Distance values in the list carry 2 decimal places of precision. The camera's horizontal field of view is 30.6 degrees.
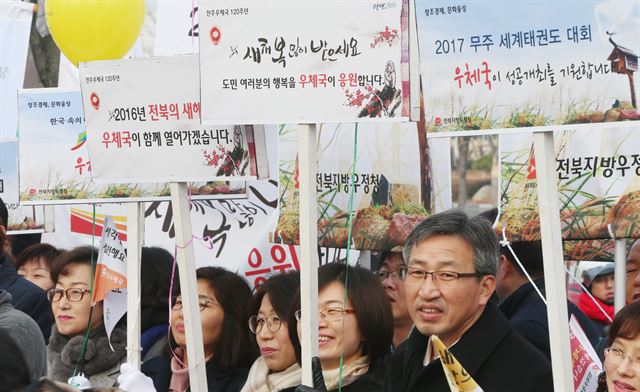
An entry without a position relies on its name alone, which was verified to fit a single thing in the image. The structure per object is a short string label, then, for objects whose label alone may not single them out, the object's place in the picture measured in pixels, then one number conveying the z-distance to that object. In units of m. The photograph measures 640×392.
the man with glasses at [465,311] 3.80
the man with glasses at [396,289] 5.44
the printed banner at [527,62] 3.53
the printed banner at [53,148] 5.51
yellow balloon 5.66
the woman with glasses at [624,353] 3.60
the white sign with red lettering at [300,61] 3.90
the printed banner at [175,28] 6.22
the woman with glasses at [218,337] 5.12
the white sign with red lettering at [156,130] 4.62
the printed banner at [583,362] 4.06
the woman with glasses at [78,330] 5.48
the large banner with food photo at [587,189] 4.76
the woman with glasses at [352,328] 4.52
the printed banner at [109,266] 5.32
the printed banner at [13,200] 6.60
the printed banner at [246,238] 5.99
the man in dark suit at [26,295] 5.82
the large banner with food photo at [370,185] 5.19
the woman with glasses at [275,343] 4.80
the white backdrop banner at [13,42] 7.24
